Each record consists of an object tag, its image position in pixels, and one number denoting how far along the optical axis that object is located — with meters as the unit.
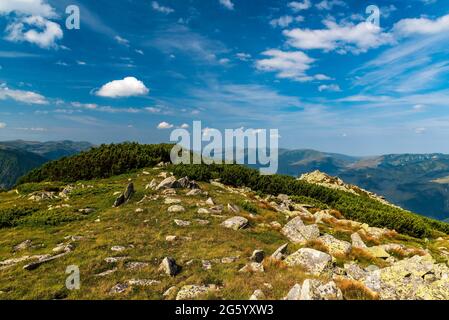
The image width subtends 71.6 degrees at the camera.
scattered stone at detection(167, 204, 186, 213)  26.75
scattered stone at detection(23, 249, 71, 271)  16.58
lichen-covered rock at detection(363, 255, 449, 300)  12.18
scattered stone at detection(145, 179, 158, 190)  34.57
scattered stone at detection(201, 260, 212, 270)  16.24
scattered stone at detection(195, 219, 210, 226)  23.83
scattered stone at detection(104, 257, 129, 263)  16.90
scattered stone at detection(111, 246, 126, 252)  18.67
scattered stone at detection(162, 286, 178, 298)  13.09
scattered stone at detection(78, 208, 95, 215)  28.44
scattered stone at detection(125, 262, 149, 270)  16.13
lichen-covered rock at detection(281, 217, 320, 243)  22.27
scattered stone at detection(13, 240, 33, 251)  20.60
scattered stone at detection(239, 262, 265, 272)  15.42
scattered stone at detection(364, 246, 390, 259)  21.09
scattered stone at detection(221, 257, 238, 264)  16.91
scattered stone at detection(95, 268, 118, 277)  15.32
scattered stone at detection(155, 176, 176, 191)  34.03
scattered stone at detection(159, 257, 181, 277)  15.28
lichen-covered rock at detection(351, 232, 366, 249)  23.23
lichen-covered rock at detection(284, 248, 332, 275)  15.25
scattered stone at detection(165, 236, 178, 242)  20.43
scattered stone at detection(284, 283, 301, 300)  11.64
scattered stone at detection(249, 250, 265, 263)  16.97
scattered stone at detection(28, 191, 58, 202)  34.59
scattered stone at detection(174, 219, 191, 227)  23.45
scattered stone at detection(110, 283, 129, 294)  13.62
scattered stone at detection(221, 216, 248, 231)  23.67
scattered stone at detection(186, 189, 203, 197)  32.84
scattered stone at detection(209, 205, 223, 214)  27.38
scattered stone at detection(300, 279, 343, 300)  11.07
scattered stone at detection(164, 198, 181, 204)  29.17
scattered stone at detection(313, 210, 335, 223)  32.38
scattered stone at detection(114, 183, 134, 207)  30.02
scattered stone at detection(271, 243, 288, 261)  17.05
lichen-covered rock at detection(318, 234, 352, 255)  20.00
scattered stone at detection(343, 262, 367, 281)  15.01
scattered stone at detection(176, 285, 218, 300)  12.69
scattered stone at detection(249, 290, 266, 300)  12.11
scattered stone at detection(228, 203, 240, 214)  28.10
